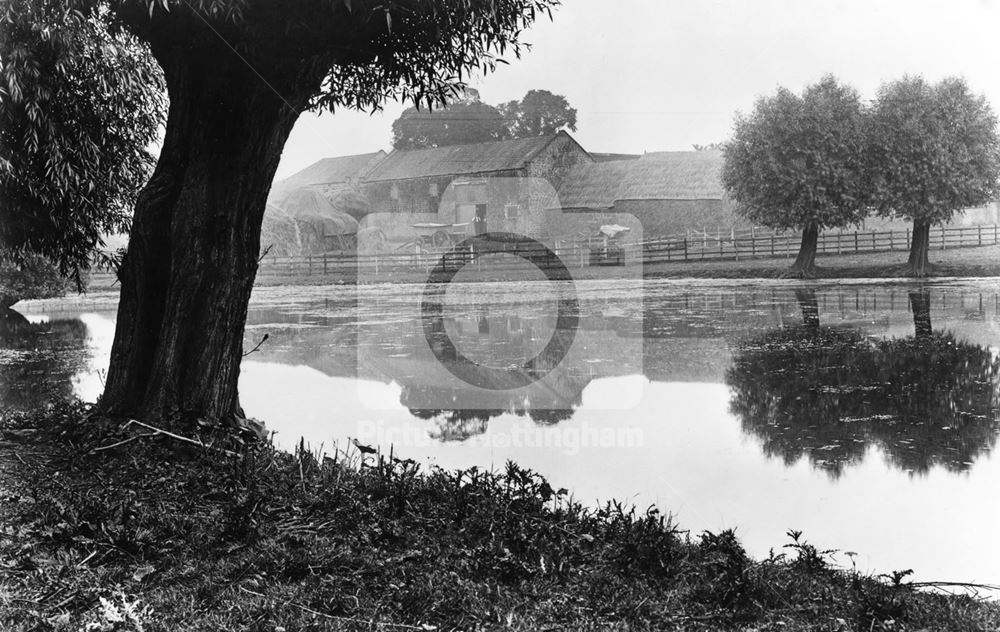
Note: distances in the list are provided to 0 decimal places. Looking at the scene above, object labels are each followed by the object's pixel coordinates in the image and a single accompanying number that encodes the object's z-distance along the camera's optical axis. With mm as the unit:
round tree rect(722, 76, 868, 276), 32469
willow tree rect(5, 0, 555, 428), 6875
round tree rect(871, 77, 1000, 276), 31141
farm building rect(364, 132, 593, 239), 52156
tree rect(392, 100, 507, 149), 48906
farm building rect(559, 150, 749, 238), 53531
